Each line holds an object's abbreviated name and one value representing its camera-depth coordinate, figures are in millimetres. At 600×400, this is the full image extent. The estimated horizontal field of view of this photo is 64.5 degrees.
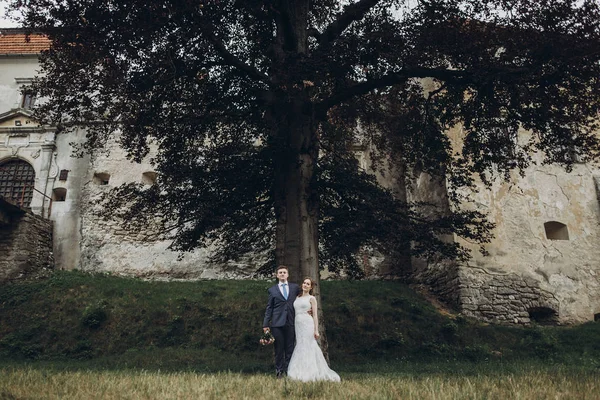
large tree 7316
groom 6445
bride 5813
